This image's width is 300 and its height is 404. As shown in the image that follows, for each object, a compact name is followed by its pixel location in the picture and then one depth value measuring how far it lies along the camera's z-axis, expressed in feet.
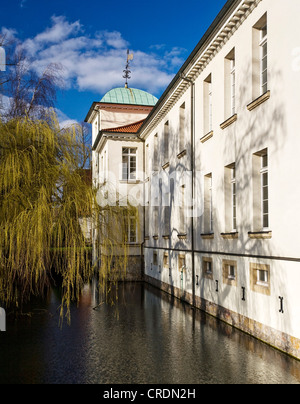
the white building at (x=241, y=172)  32.48
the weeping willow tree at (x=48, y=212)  36.06
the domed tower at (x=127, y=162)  89.40
